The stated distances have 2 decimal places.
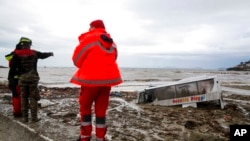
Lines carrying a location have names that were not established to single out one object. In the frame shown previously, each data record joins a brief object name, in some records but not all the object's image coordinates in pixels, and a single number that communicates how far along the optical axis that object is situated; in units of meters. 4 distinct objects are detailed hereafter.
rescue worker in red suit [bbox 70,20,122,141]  4.32
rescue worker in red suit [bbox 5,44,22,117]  7.26
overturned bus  11.02
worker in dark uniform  6.71
